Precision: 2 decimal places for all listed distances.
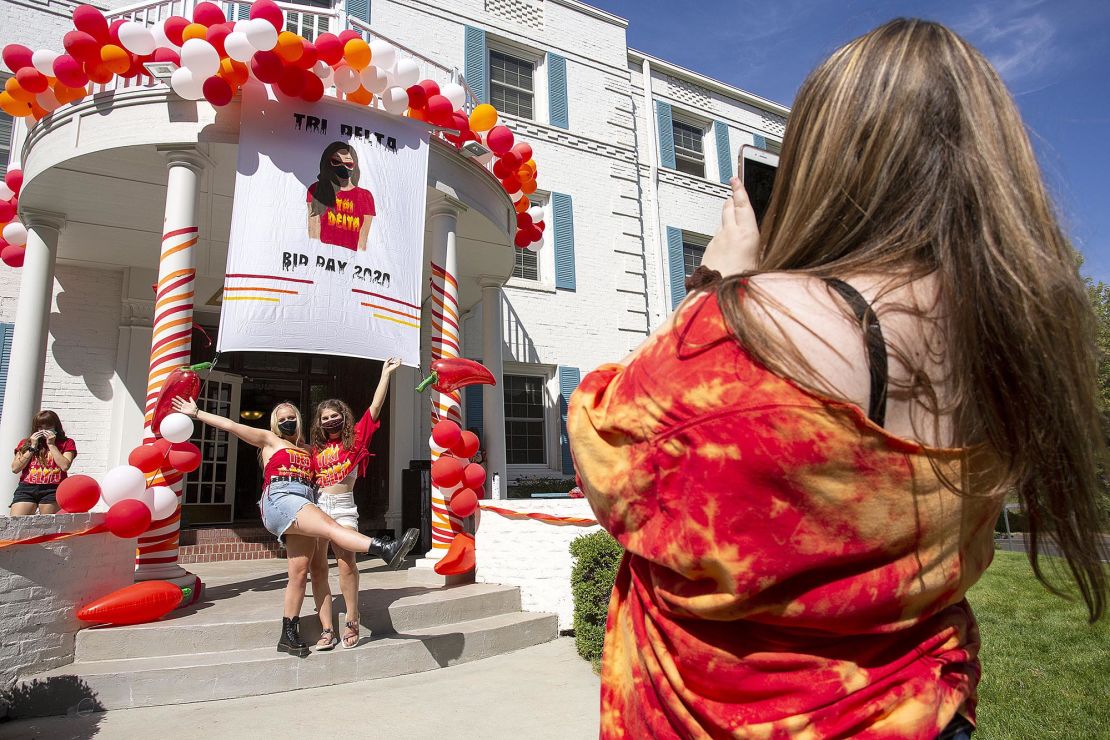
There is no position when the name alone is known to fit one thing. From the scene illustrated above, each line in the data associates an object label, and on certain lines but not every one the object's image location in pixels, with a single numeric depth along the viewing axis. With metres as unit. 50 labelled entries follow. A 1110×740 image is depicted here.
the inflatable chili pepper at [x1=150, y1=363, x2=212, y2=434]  5.29
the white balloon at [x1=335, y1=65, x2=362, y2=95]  6.46
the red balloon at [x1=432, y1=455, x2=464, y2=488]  6.57
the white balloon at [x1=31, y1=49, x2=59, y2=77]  6.32
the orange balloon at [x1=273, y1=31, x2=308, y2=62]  5.82
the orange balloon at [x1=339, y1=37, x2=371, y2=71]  6.24
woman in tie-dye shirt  0.74
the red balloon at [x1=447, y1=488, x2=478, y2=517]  6.70
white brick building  7.28
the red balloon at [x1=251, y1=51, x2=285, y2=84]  5.86
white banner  5.96
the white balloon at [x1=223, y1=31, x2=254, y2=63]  5.64
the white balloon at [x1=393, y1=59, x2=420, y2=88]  6.70
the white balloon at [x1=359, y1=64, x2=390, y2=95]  6.55
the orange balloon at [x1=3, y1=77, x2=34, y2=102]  6.49
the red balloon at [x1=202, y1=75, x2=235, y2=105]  5.82
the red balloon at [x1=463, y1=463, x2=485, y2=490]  6.77
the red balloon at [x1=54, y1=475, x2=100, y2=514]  4.79
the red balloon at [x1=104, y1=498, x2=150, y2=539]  4.79
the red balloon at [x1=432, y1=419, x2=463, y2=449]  6.64
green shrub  5.38
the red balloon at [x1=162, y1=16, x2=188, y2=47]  6.07
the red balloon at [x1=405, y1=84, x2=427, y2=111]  6.95
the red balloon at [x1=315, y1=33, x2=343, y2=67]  6.15
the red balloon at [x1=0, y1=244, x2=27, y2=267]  7.72
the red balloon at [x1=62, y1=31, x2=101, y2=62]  5.92
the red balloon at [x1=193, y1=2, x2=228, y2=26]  5.99
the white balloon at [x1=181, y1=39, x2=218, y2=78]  5.70
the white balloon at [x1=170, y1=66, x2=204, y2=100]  5.86
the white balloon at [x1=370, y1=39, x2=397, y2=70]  6.55
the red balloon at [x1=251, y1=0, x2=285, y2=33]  5.82
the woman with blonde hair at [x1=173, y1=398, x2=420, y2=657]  4.54
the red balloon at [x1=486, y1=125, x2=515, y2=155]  7.99
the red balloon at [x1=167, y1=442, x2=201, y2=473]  5.40
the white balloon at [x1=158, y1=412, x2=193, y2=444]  5.17
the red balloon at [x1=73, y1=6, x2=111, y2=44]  5.91
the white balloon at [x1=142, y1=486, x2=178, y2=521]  5.14
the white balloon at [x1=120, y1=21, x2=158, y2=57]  5.96
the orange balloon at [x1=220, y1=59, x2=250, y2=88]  5.95
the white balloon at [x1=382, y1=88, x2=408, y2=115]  6.75
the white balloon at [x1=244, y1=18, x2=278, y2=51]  5.59
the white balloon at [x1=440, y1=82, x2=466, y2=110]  7.25
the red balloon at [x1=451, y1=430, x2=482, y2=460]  6.75
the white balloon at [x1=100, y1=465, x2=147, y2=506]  4.89
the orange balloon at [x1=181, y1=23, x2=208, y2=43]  5.94
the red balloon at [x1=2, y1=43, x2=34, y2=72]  6.31
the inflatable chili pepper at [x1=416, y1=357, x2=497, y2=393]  6.74
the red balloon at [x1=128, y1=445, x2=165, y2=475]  5.22
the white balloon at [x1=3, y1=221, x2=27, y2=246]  7.74
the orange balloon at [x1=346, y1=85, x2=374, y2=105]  6.68
